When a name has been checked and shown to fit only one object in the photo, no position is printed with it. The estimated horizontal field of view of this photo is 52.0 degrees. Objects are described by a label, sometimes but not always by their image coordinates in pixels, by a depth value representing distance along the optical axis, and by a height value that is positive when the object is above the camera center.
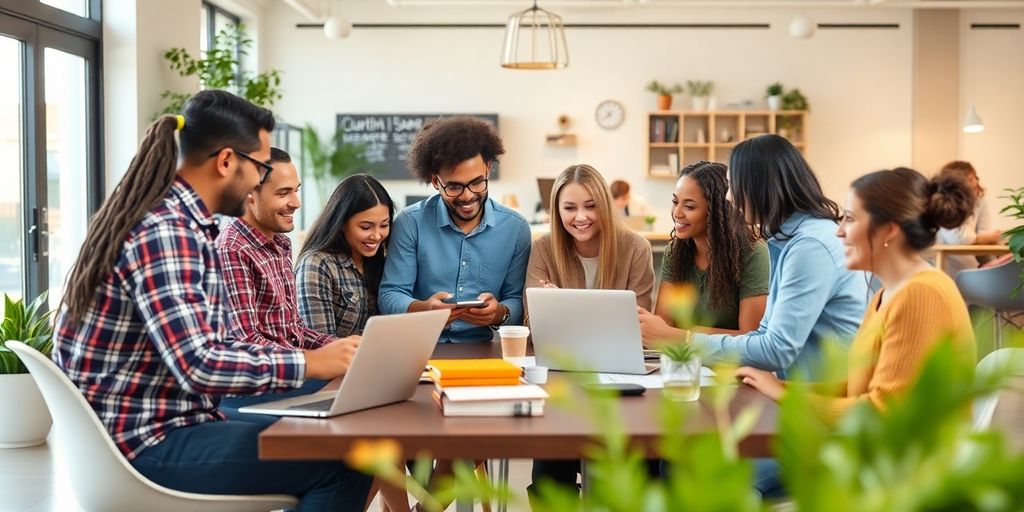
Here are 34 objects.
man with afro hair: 3.23 -0.01
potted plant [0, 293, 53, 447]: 4.58 -0.67
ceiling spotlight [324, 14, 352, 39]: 9.12 +1.81
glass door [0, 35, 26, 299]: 5.60 +0.37
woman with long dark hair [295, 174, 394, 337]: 3.19 -0.06
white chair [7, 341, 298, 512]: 1.88 -0.42
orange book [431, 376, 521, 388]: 2.00 -0.29
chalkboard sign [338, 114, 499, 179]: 10.62 +1.03
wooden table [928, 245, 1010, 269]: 7.12 -0.12
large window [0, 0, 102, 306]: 5.65 +0.55
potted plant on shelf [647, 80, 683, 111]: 10.49 +1.43
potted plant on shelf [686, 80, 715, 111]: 10.49 +1.43
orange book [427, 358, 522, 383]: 2.01 -0.27
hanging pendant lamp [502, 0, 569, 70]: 6.90 +1.68
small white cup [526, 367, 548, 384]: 2.22 -0.30
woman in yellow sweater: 1.95 -0.09
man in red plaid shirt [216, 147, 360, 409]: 2.60 -0.10
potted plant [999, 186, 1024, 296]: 4.25 -0.04
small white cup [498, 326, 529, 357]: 2.52 -0.26
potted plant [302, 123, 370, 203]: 10.35 +0.76
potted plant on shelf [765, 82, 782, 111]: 10.41 +1.35
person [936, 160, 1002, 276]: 7.28 -0.04
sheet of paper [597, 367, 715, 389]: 2.24 -0.32
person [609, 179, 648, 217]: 9.08 +0.29
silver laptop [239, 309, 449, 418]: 1.85 -0.25
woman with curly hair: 2.96 -0.06
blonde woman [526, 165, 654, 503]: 3.16 -0.04
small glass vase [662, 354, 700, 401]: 1.96 -0.27
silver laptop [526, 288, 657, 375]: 2.31 -0.21
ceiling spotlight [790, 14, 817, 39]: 9.15 +1.80
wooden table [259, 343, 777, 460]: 1.71 -0.33
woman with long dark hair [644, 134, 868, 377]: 2.45 -0.08
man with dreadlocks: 1.88 -0.19
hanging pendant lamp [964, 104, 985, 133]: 9.70 +1.01
